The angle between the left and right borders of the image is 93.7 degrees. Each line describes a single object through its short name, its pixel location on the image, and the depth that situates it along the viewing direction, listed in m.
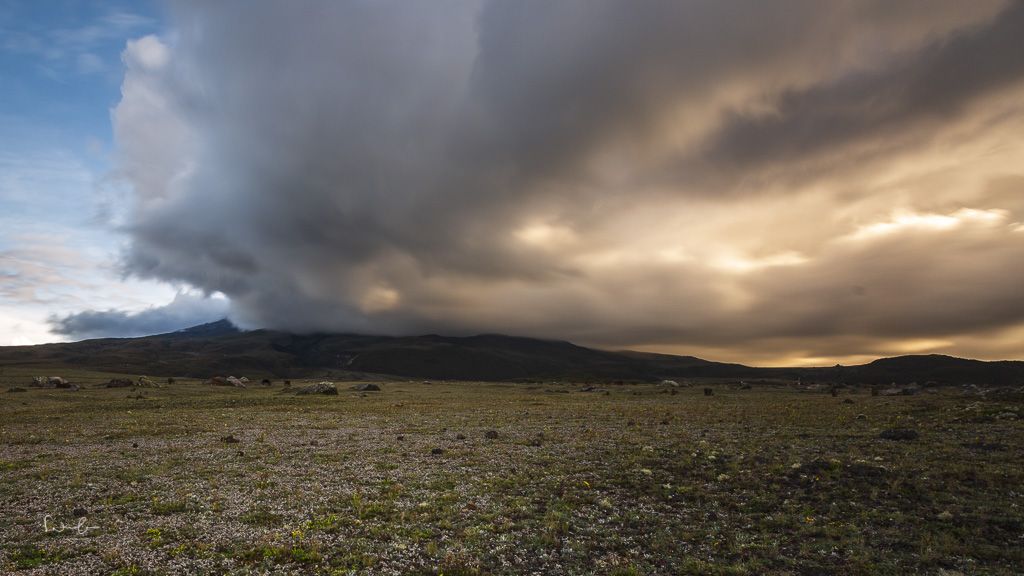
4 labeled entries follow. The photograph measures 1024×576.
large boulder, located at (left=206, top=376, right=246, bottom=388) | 109.44
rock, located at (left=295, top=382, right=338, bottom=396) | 92.69
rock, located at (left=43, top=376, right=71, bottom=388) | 94.31
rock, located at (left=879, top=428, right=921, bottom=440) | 34.25
